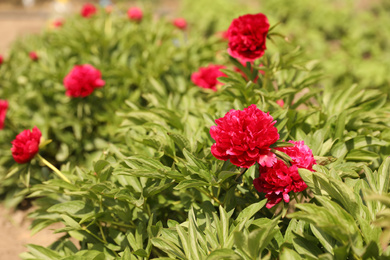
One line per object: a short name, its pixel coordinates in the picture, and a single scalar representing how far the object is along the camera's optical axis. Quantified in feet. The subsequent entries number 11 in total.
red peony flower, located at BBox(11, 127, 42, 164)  5.41
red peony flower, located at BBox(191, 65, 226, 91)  8.24
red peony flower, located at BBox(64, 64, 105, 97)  8.39
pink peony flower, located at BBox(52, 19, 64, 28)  13.98
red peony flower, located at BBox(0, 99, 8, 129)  8.02
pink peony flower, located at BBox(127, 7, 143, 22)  12.83
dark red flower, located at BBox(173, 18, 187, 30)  13.74
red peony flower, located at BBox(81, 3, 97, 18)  14.14
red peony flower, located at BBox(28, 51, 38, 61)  11.51
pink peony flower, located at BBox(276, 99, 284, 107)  6.06
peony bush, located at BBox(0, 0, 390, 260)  3.63
